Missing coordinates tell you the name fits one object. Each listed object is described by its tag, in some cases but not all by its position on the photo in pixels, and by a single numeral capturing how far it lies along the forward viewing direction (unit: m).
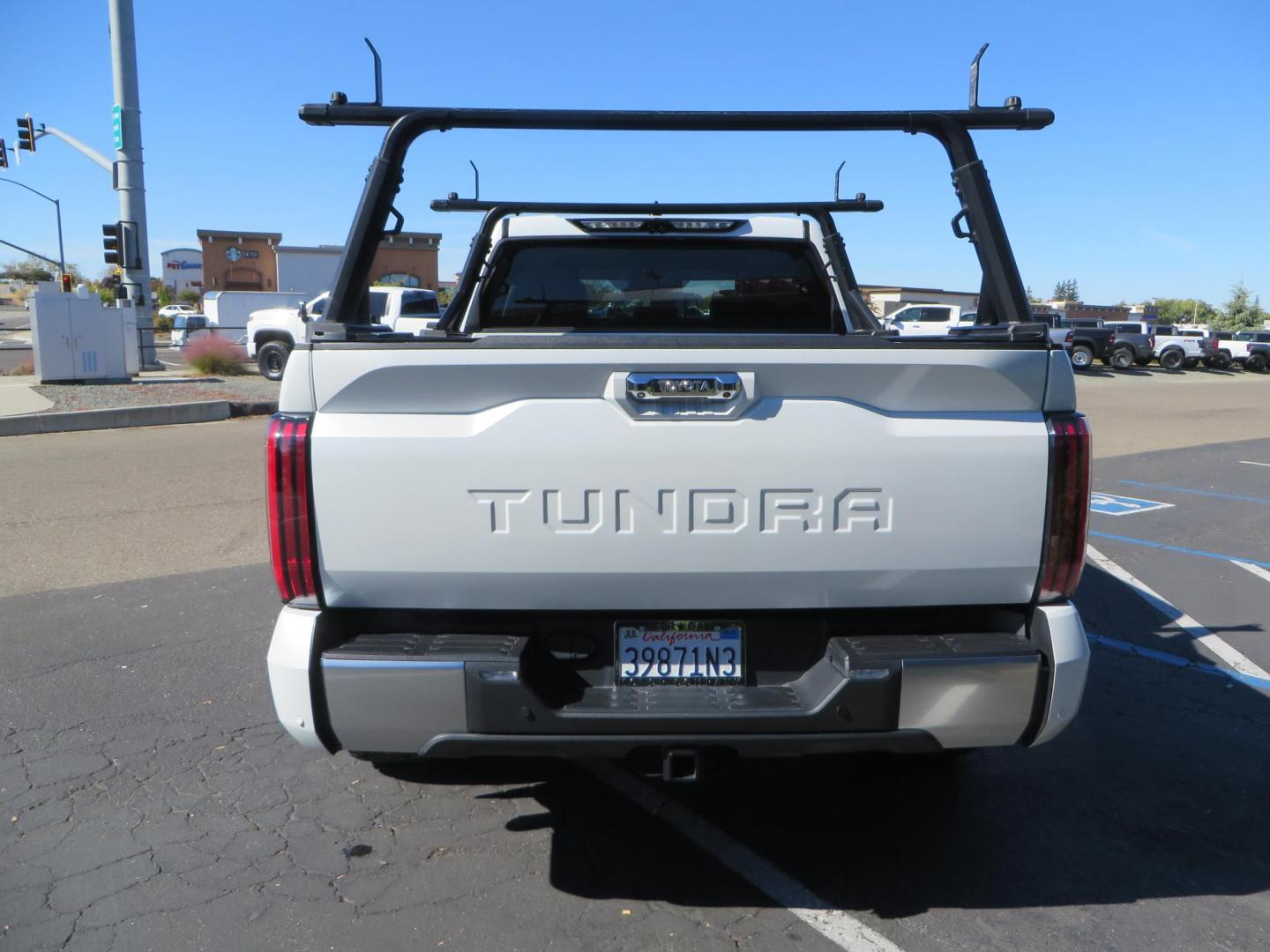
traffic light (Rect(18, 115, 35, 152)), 26.00
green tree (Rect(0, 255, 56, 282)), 108.18
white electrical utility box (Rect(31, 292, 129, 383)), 18.66
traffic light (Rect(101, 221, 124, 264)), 21.14
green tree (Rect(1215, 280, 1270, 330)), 81.62
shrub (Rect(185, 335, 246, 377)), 22.88
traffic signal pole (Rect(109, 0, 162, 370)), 20.28
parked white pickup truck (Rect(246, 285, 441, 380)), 22.73
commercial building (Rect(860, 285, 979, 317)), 59.94
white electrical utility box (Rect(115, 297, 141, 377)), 20.30
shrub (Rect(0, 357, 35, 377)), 22.93
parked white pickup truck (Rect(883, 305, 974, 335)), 34.19
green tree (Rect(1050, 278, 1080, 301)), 124.50
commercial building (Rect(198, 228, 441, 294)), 47.59
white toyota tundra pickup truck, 2.69
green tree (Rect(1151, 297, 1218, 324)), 99.50
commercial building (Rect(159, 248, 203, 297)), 93.62
